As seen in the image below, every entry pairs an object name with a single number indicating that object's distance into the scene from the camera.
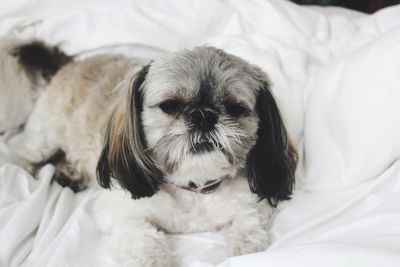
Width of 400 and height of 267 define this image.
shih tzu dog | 0.58
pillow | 0.66
